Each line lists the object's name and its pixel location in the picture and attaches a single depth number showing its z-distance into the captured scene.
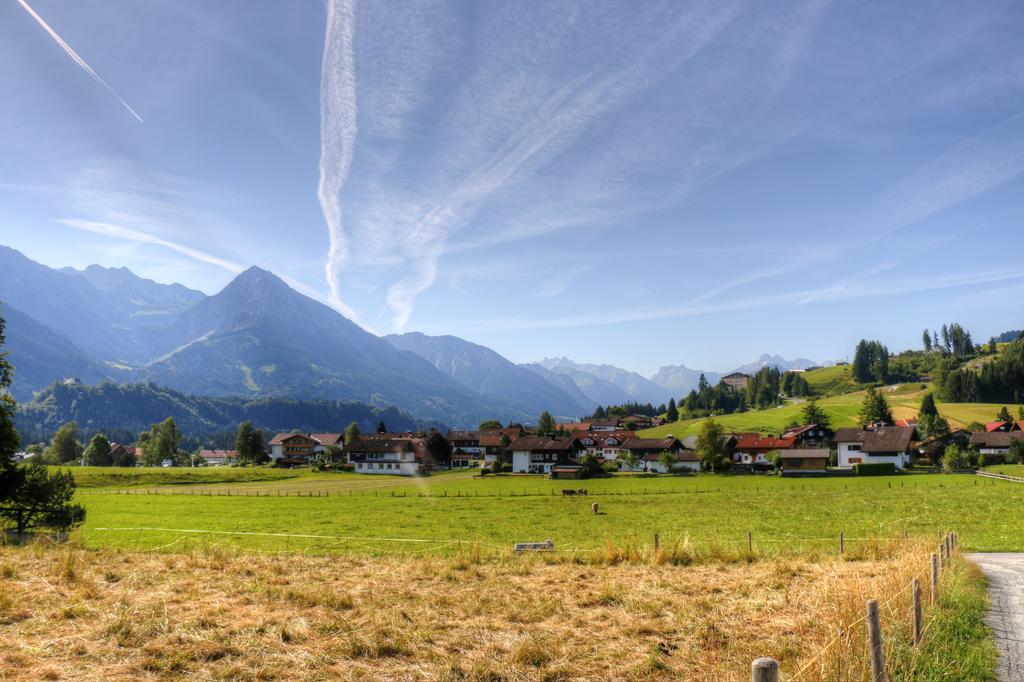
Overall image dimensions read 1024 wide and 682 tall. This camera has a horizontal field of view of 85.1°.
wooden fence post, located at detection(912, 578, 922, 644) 9.96
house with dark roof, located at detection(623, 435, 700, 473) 115.94
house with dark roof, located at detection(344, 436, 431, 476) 131.43
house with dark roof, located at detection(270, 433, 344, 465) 176.25
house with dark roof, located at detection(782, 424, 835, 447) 142.25
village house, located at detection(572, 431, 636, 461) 142.00
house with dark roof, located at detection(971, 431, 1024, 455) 115.44
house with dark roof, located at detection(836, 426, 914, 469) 108.38
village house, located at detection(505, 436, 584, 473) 124.69
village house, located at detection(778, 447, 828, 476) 109.75
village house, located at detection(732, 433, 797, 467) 129.00
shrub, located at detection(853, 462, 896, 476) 96.94
